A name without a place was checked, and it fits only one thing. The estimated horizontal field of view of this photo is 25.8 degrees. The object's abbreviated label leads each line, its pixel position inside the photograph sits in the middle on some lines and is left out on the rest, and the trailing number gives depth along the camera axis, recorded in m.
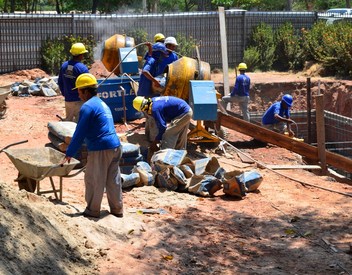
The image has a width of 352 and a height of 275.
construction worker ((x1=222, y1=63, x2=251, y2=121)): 18.17
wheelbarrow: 9.23
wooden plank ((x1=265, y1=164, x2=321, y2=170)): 14.38
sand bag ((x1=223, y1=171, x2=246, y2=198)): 11.76
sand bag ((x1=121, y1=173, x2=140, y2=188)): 11.55
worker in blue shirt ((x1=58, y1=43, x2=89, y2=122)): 13.67
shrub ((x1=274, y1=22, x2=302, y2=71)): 28.00
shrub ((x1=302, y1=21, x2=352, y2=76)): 24.97
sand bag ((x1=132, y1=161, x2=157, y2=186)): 11.86
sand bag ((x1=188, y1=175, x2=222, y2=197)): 11.88
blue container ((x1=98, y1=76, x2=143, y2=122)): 16.38
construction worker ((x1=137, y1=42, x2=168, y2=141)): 15.10
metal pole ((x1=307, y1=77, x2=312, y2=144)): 18.79
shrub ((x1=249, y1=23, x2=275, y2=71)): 28.39
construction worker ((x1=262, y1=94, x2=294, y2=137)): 17.06
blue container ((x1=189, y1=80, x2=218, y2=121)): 14.15
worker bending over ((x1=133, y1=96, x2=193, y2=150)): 12.86
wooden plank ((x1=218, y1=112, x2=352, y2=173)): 14.61
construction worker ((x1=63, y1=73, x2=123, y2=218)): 9.13
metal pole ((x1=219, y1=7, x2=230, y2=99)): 20.02
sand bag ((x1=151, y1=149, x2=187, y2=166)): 12.01
